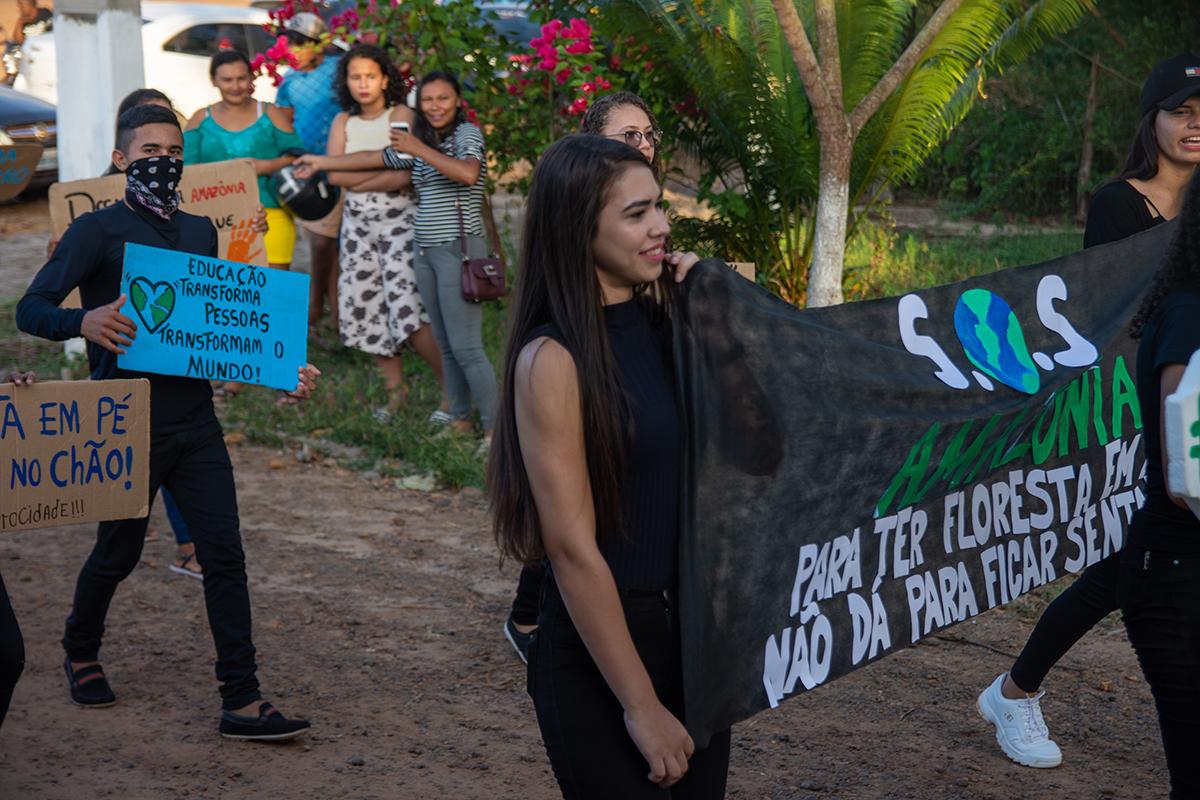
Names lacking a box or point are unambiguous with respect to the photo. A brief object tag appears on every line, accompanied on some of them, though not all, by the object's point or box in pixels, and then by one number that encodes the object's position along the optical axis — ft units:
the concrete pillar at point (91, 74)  32.45
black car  48.14
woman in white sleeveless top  28.17
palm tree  30.71
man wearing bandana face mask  15.39
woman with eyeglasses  16.99
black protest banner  9.73
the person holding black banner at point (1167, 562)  9.41
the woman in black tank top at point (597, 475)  8.69
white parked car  55.98
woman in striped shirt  26.63
